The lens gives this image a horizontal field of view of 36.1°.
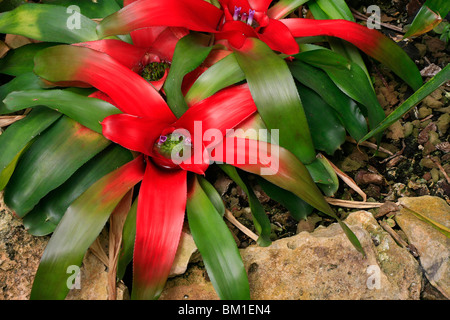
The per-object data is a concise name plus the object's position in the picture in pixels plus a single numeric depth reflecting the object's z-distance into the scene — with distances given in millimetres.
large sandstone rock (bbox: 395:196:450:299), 744
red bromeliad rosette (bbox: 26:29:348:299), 698
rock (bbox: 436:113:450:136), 855
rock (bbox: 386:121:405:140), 861
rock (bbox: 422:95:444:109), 870
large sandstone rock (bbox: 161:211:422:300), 727
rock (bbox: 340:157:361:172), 839
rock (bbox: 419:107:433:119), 872
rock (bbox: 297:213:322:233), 792
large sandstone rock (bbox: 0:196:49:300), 722
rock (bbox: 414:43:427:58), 903
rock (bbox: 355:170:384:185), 826
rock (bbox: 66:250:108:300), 725
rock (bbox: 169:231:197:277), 734
